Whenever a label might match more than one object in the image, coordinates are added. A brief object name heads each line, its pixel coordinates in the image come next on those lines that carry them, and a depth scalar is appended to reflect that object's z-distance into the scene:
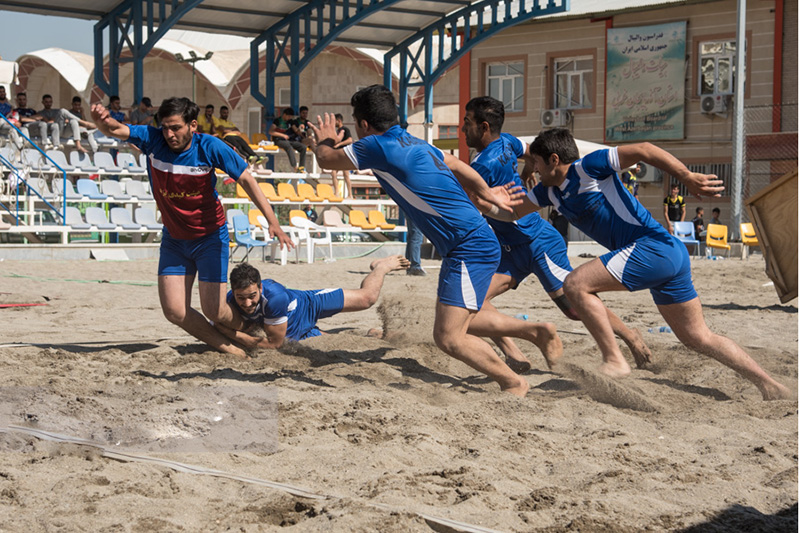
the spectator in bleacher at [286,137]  21.42
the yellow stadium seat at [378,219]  20.77
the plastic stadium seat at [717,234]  20.73
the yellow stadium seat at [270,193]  19.32
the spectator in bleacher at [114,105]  18.54
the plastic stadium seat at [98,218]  16.83
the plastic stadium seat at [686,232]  21.56
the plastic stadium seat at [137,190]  18.44
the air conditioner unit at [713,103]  26.67
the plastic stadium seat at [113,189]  18.06
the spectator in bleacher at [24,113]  18.42
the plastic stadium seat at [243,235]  16.25
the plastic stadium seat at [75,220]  16.58
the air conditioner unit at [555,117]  29.77
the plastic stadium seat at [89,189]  17.55
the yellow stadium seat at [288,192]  19.73
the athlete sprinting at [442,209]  5.08
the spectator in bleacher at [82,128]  18.77
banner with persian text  27.58
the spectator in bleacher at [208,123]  20.83
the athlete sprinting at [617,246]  5.28
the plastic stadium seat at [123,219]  17.22
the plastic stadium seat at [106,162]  18.56
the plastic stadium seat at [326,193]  20.69
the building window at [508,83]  30.94
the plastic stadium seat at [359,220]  20.27
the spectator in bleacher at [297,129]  21.78
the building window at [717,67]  26.86
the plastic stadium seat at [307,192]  20.16
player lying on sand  6.35
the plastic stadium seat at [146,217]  17.67
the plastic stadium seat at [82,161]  18.17
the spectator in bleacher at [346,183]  20.79
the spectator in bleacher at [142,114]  19.07
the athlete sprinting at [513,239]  6.03
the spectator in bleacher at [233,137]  18.52
